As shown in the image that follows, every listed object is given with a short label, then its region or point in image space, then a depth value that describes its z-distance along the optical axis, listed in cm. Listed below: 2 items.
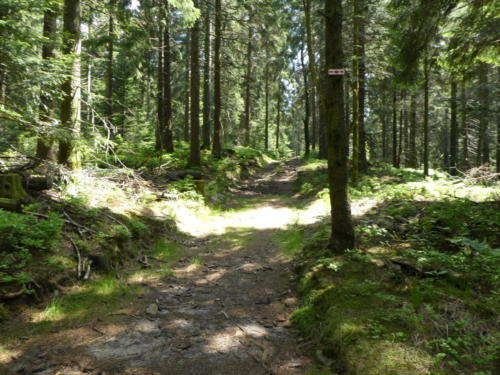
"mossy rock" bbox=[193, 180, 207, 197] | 1103
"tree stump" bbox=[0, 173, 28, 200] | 508
